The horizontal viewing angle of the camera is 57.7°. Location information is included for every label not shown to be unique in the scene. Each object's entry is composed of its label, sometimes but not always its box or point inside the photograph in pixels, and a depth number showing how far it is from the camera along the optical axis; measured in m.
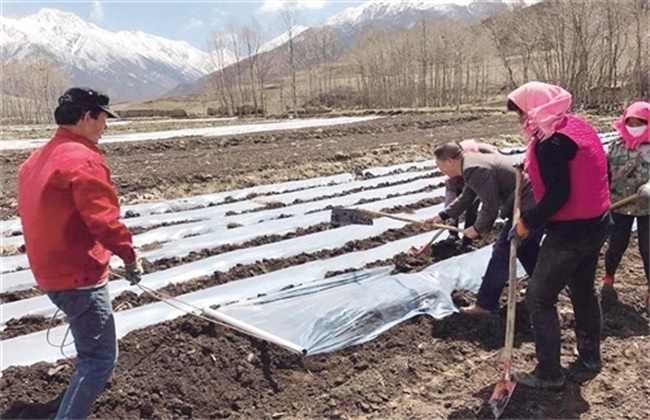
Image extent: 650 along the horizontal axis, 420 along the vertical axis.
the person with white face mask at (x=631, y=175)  3.99
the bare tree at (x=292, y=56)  46.91
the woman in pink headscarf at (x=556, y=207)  2.77
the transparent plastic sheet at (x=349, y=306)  3.67
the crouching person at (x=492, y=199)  3.81
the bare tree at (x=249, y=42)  63.88
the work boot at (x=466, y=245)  5.32
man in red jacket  2.43
